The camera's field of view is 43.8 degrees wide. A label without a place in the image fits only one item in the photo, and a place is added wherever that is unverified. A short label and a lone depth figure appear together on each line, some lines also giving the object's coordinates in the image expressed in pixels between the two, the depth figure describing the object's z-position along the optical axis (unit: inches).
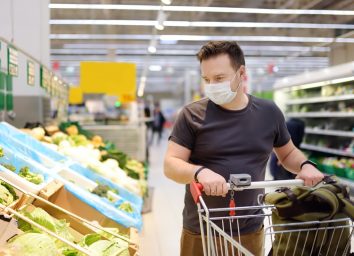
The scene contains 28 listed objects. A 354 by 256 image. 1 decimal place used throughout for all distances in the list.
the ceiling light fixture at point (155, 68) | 906.1
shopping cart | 62.8
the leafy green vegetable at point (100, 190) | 155.4
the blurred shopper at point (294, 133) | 291.4
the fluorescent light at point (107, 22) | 446.0
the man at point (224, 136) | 80.5
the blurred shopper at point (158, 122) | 820.9
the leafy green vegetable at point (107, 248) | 87.8
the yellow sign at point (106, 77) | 438.3
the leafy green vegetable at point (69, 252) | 80.7
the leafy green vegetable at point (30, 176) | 116.7
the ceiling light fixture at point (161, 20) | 365.0
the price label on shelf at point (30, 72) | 193.7
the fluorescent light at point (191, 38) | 534.6
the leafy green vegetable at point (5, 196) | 90.5
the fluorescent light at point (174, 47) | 612.7
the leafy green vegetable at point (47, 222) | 92.0
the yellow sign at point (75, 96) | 702.5
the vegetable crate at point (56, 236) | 74.4
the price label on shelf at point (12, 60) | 155.6
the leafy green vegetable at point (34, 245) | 72.4
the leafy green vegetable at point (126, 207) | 154.9
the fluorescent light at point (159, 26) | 383.3
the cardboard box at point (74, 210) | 106.6
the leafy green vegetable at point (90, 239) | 96.4
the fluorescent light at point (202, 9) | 380.2
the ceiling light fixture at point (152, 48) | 549.8
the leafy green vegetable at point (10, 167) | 116.1
